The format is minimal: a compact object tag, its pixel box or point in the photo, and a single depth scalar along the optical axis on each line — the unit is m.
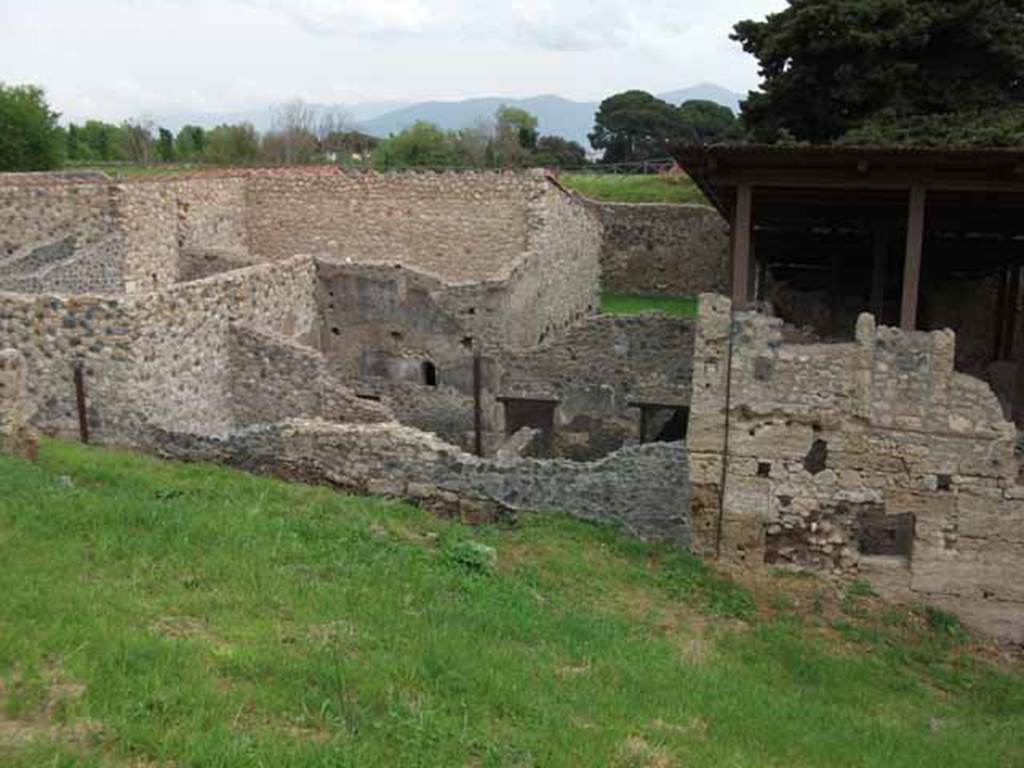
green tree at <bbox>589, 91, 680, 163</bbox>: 75.12
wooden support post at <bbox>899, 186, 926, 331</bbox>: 11.72
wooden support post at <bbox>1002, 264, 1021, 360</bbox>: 18.44
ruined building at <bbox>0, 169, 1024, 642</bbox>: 11.99
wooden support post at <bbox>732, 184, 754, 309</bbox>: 12.18
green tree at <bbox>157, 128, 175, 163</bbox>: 67.44
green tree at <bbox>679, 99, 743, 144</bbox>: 72.25
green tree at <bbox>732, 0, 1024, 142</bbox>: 22.03
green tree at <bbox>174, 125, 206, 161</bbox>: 68.91
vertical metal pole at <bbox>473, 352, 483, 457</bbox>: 18.58
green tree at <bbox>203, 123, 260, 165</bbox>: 62.12
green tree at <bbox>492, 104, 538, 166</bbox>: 65.28
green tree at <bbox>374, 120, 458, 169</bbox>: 61.62
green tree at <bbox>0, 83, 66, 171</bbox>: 43.81
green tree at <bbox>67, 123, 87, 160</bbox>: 66.91
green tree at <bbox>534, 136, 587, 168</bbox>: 62.50
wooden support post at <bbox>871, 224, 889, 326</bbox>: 15.60
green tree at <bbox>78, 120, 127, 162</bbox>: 69.25
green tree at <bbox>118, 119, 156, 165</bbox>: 66.94
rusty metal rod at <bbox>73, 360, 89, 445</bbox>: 14.45
